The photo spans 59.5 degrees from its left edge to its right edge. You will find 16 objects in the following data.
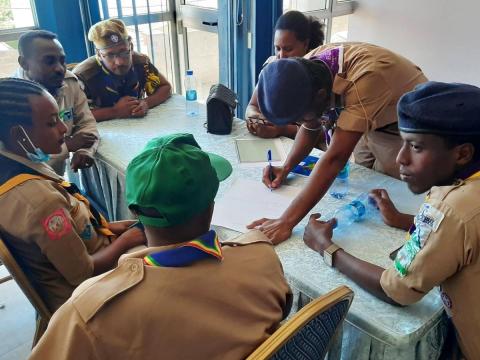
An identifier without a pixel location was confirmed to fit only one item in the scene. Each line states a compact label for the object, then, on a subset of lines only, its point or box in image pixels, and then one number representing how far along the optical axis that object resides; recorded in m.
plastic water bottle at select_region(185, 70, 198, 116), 2.44
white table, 0.99
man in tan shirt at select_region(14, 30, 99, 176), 1.84
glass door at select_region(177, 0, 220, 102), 3.64
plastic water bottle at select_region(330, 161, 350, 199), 1.55
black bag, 2.11
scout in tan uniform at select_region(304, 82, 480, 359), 0.87
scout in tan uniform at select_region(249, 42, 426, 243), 1.29
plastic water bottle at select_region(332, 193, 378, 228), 1.38
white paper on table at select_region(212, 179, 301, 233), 1.41
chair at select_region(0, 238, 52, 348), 1.10
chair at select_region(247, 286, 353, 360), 0.71
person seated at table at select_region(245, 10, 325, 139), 2.07
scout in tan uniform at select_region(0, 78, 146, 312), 1.13
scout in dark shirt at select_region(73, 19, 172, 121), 2.22
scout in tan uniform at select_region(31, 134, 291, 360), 0.71
